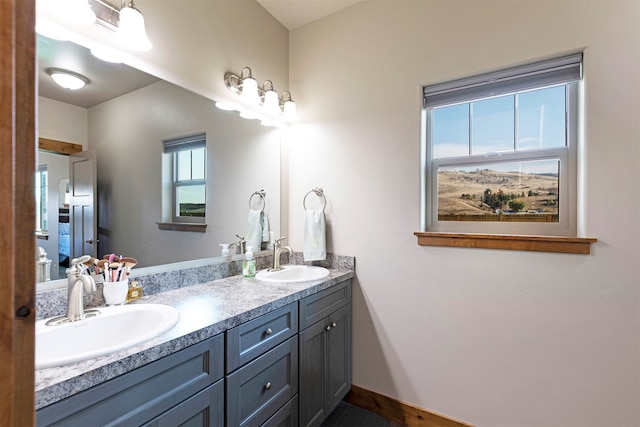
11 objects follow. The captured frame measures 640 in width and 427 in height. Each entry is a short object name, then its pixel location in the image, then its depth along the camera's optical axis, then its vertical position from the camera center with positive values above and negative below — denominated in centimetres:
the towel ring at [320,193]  217 +12
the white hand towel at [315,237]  206 -18
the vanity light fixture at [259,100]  186 +72
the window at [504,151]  156 +33
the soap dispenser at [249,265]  186 -33
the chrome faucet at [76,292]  107 -29
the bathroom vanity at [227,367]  78 -53
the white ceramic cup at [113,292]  122 -33
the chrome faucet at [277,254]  205 -29
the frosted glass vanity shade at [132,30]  126 +74
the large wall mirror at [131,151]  122 +29
